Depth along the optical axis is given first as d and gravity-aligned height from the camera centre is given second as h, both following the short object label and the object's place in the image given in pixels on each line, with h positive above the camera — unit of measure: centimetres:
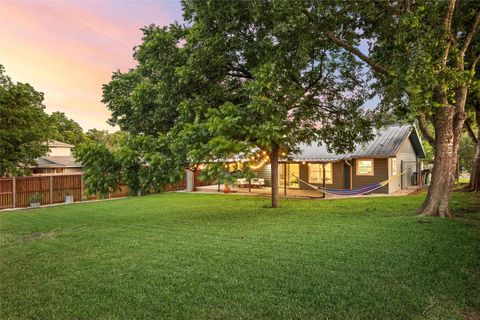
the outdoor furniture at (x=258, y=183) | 1769 -93
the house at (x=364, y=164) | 1474 +15
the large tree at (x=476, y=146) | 1157 +91
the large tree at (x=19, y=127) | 1384 +215
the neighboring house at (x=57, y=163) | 2088 +47
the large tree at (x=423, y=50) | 602 +281
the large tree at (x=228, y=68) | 661 +267
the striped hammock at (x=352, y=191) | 1234 -101
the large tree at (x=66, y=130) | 3124 +438
